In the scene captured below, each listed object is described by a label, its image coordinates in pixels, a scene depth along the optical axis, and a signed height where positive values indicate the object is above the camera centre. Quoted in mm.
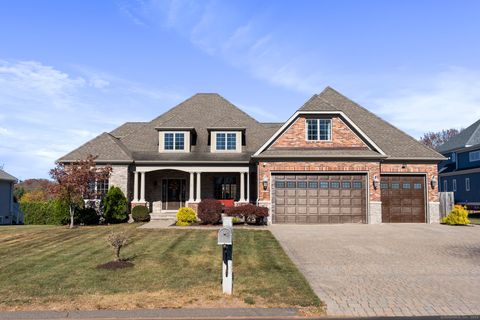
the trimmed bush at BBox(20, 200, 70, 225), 24031 -1417
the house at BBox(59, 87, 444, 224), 22469 +1605
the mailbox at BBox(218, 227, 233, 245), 7973 -981
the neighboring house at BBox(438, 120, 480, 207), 36125 +2306
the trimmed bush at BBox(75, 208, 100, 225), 22859 -1606
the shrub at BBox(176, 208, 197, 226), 21533 -1560
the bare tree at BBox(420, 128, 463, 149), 71500 +9910
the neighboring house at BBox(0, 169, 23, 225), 29984 -1084
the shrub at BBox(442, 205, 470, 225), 22312 -1622
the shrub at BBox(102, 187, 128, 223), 23078 -1064
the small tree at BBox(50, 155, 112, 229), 20484 +453
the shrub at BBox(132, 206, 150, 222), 23641 -1522
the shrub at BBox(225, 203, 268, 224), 21219 -1204
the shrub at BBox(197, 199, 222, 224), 21234 -1213
